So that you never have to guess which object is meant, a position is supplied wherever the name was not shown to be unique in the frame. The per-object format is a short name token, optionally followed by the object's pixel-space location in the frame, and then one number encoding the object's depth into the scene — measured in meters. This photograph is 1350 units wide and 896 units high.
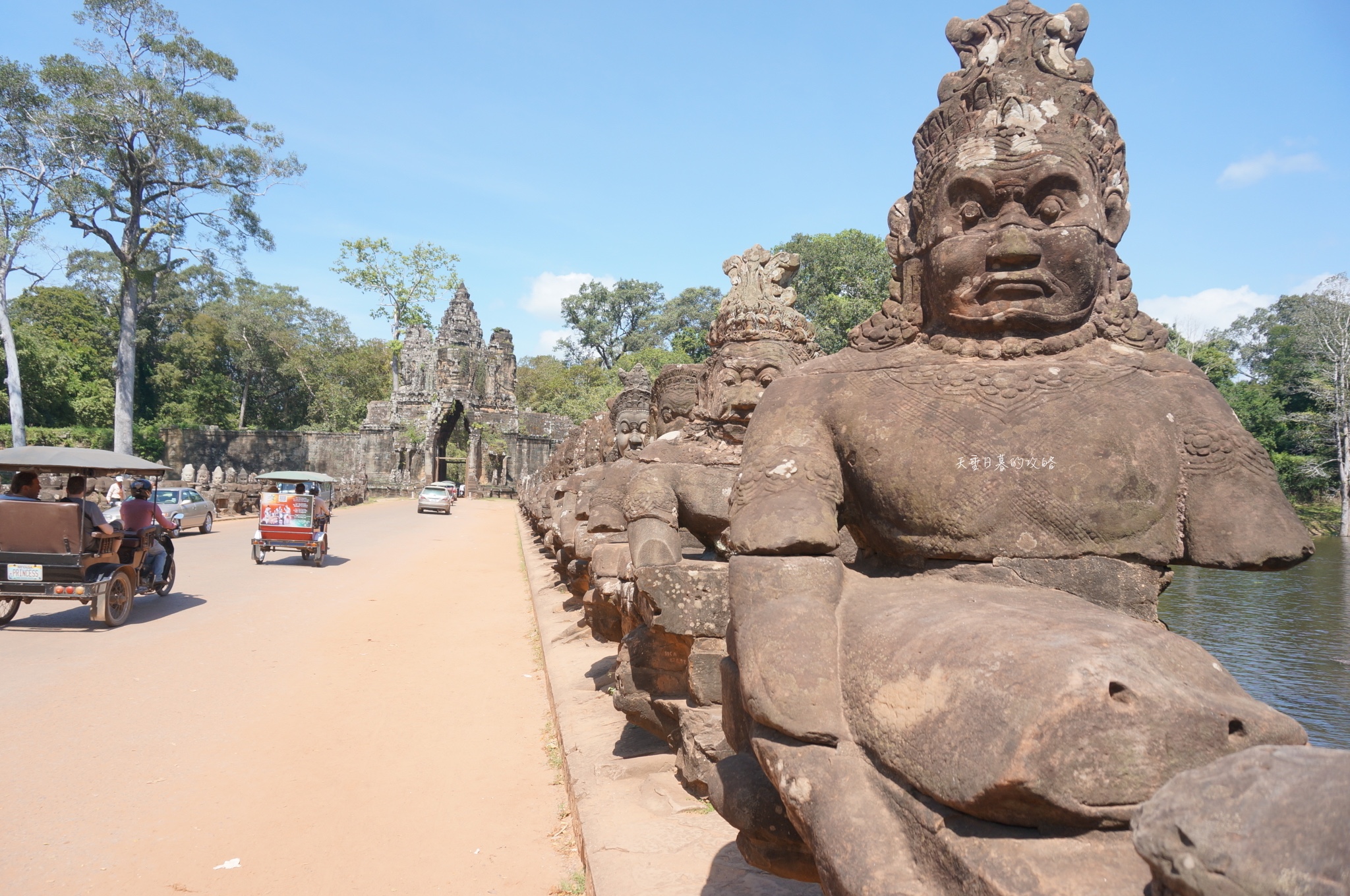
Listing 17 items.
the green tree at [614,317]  57.91
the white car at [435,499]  30.28
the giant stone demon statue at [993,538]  1.44
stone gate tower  42.25
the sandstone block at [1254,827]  1.03
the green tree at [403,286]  42.56
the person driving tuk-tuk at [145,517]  9.85
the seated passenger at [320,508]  14.62
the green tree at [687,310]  56.62
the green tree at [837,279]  22.64
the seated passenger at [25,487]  8.72
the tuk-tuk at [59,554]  8.36
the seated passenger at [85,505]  8.61
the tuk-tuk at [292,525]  14.27
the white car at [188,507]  18.69
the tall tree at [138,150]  27.06
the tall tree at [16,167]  26.80
